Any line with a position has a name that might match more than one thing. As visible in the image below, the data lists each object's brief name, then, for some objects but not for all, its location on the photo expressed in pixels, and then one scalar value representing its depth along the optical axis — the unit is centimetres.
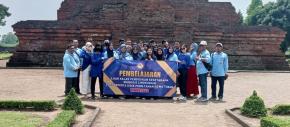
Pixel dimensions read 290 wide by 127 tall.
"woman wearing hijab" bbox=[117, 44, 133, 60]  762
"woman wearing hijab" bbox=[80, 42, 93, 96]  762
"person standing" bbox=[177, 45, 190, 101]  770
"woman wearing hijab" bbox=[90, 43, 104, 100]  743
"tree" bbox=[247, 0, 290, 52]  2880
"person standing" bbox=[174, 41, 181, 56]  798
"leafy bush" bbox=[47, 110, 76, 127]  426
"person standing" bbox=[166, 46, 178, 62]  762
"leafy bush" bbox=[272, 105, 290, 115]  583
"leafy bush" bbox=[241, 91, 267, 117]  552
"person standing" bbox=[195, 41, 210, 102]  731
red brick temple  1437
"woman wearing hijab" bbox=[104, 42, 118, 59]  765
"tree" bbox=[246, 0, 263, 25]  4771
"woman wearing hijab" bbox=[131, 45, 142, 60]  781
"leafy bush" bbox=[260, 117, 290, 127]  416
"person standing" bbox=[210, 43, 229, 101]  741
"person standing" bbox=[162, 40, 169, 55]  788
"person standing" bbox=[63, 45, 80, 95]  757
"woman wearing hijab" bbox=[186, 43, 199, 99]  767
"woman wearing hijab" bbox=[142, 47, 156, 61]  752
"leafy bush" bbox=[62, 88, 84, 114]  557
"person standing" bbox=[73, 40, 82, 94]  778
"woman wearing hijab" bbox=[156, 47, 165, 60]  763
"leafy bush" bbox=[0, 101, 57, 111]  580
